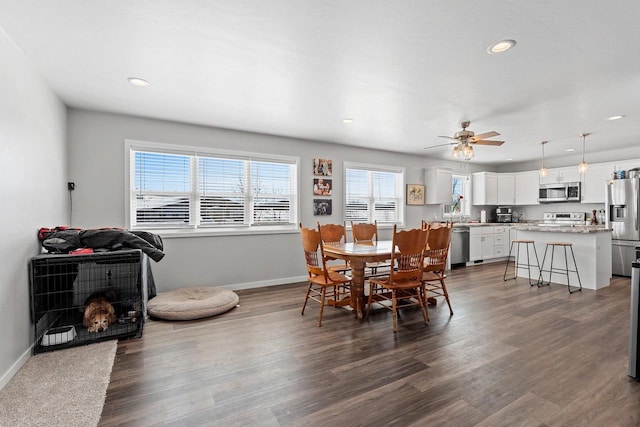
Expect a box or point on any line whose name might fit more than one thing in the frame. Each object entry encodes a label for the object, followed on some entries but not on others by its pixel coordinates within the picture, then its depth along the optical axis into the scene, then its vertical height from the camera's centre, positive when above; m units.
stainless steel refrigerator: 5.50 -0.13
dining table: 3.24 -0.46
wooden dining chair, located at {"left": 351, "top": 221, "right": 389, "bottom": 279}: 4.66 -0.28
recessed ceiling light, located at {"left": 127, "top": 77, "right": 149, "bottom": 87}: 3.00 +1.30
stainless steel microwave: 6.76 +0.47
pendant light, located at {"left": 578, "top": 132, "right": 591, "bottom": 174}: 5.04 +0.78
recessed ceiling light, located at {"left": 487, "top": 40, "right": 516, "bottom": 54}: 2.34 +1.29
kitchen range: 6.89 -0.12
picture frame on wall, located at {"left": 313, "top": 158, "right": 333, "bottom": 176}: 5.52 +0.84
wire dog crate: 2.69 -0.79
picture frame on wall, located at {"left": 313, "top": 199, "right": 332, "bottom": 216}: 5.54 +0.12
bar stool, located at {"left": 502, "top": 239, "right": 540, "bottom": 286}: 5.35 -0.90
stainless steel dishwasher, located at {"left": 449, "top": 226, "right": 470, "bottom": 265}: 6.62 -0.70
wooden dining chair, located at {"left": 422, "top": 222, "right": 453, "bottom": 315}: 3.48 -0.45
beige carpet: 1.81 -1.18
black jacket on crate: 2.81 -0.25
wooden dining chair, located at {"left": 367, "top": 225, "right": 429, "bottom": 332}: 3.12 -0.54
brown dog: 2.96 -0.97
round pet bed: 3.43 -1.05
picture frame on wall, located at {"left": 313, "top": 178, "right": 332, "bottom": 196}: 5.52 +0.49
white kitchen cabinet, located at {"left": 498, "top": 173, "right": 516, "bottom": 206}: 7.93 +0.62
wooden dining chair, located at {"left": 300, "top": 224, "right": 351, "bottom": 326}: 3.30 -0.62
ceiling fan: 4.16 +0.97
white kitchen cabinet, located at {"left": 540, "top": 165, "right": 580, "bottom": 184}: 6.76 +0.85
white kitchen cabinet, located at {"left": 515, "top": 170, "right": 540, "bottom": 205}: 7.52 +0.65
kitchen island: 4.76 -0.63
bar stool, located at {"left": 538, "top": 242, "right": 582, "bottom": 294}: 4.80 -0.89
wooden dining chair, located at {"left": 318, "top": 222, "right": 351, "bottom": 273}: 4.30 -0.29
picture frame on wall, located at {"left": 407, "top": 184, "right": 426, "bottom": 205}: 6.77 +0.43
